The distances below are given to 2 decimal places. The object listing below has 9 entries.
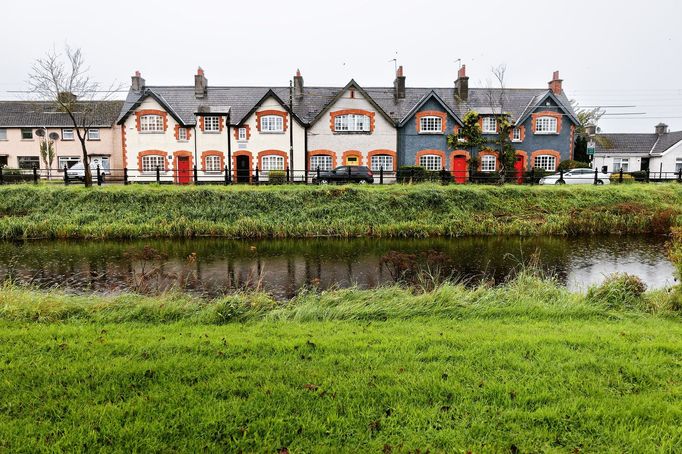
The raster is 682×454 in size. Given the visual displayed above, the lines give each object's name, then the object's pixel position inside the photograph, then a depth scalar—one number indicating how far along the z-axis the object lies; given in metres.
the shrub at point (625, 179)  27.98
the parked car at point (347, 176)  26.52
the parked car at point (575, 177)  28.64
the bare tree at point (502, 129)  29.19
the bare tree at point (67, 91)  23.31
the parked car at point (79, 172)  24.81
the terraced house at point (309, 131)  30.39
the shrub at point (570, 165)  31.53
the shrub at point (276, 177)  26.36
